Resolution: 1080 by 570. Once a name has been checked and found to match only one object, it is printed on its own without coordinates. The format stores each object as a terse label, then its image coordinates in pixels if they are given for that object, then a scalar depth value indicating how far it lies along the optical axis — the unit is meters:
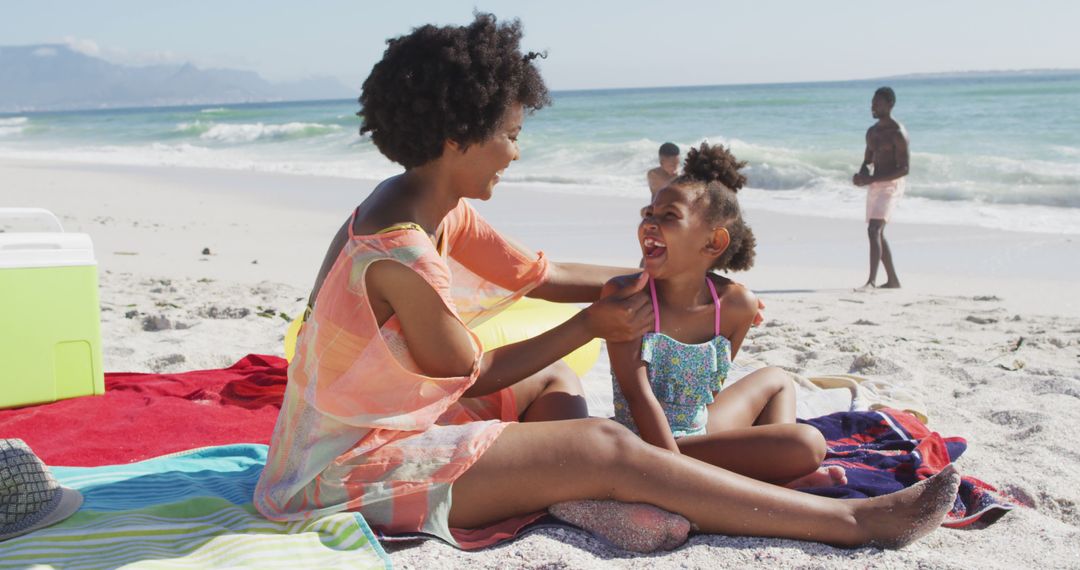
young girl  3.04
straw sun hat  2.66
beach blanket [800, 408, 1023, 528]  2.99
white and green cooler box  4.06
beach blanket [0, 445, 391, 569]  2.49
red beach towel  3.61
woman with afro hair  2.55
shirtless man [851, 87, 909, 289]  8.07
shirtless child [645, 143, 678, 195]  6.93
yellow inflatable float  4.08
